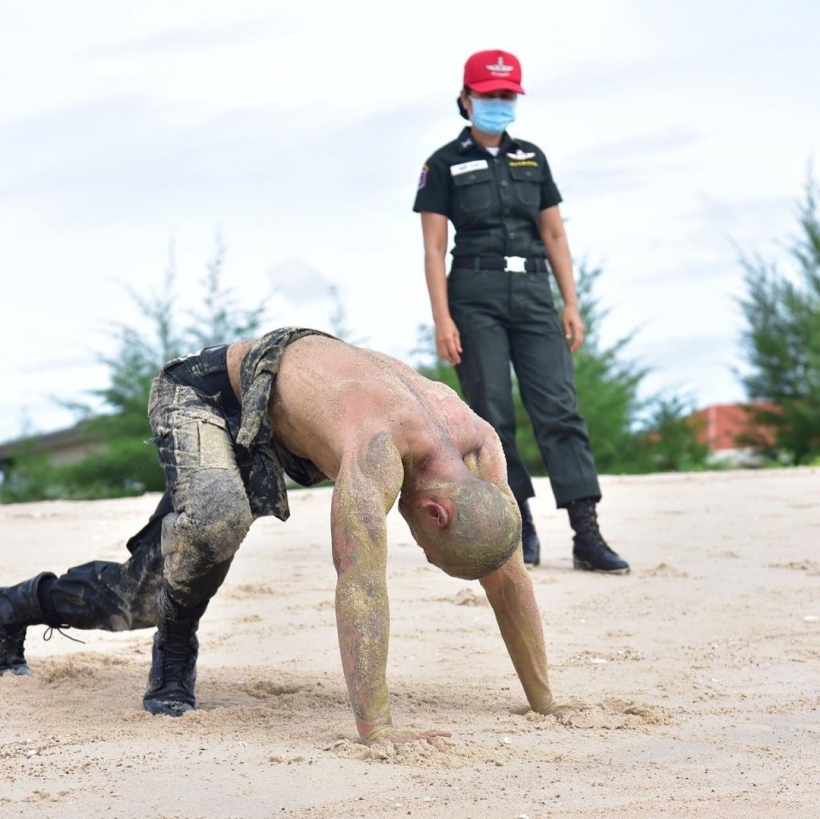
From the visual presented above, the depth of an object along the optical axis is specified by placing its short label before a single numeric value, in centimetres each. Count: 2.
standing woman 1240
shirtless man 653
